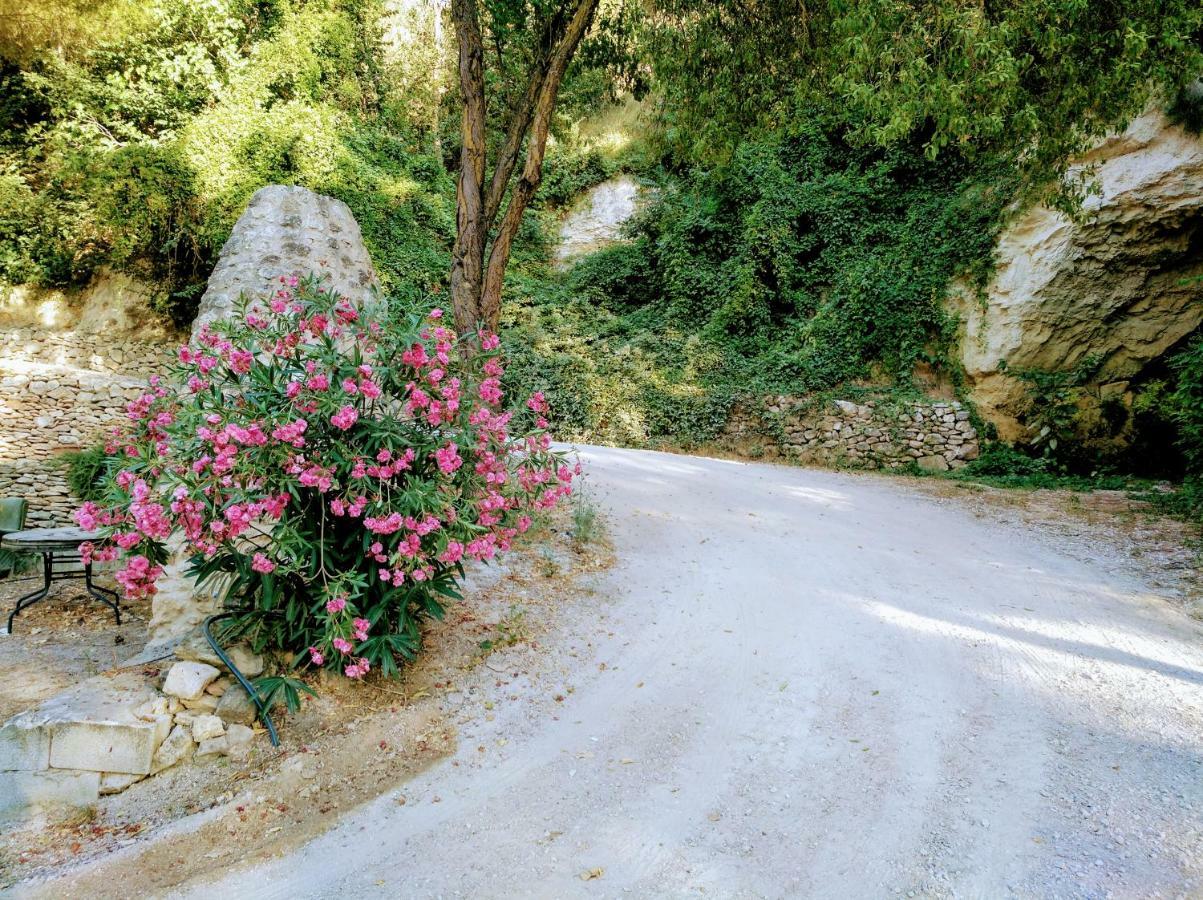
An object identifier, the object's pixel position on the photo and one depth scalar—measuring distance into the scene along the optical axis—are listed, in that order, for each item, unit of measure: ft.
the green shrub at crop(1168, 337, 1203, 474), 23.36
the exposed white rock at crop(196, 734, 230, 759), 10.47
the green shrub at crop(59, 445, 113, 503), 31.91
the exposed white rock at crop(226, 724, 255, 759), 10.54
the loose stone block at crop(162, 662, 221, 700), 10.75
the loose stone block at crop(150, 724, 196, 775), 10.16
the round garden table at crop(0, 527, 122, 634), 18.51
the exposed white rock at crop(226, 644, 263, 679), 11.38
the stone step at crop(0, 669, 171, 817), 9.63
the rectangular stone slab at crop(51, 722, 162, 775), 9.76
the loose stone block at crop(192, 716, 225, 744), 10.55
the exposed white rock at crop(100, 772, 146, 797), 9.83
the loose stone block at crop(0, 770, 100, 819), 9.56
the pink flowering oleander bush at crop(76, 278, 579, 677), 9.73
